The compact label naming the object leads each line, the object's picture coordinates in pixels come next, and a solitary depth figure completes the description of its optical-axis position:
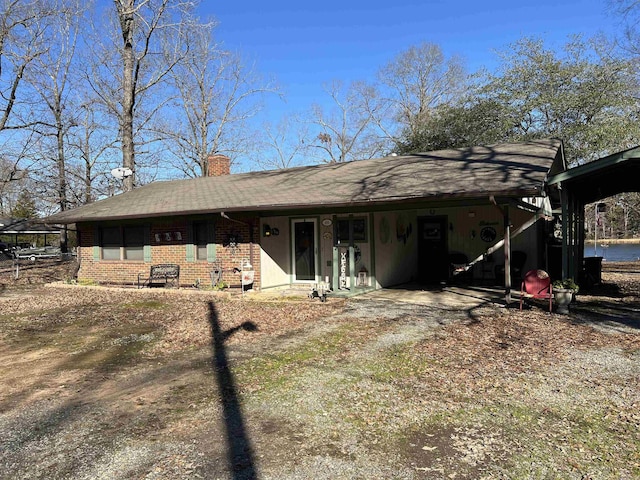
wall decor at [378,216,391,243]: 11.68
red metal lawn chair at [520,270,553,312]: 8.32
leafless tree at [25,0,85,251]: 27.16
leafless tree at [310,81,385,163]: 38.30
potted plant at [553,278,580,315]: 8.08
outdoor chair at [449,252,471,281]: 11.61
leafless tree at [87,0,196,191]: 20.36
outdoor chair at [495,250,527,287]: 12.25
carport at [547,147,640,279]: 7.83
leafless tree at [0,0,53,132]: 19.77
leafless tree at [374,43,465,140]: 34.50
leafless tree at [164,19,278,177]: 32.78
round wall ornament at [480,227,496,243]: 12.89
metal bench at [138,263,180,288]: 13.09
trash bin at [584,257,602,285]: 12.00
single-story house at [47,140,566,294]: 10.47
